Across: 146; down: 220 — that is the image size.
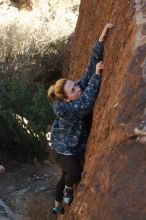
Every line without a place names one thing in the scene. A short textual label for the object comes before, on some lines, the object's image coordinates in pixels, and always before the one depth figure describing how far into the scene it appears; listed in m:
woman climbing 5.14
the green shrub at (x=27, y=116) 10.77
